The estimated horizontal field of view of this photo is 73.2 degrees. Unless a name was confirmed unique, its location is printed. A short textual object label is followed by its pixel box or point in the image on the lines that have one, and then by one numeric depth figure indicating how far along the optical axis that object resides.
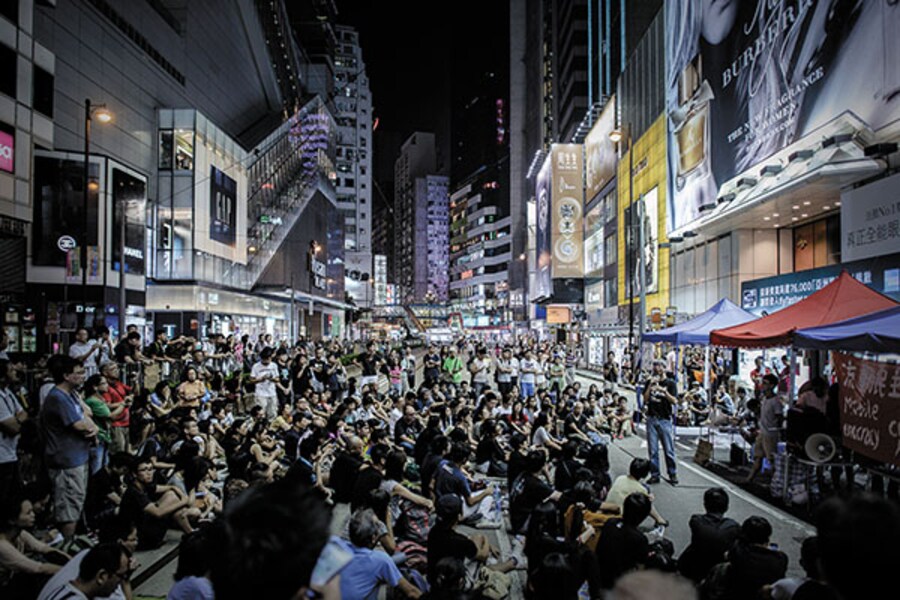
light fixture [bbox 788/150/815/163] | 17.61
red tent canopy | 9.83
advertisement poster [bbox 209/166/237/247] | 36.84
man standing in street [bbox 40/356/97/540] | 6.29
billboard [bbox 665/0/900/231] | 15.62
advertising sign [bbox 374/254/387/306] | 121.44
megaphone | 8.59
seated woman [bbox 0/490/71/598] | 4.46
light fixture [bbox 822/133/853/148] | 16.02
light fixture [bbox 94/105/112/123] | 17.62
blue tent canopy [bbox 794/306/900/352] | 7.44
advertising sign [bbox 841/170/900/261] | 14.16
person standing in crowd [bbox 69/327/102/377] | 11.29
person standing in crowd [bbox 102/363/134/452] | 8.99
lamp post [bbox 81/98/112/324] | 17.67
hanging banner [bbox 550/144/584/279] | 59.94
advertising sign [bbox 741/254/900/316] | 14.08
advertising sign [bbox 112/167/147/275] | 27.83
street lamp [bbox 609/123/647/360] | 22.82
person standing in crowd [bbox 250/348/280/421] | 13.79
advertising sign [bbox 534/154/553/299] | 66.00
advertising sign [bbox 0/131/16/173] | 18.48
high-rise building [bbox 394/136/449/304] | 177.00
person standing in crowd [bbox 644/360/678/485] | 10.27
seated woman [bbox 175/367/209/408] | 11.16
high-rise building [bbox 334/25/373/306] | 108.81
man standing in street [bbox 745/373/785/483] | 10.16
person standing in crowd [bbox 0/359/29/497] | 6.56
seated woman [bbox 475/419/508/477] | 10.38
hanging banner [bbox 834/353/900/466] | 7.31
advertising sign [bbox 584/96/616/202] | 48.69
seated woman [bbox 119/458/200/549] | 6.62
